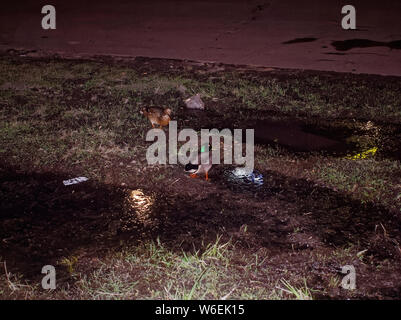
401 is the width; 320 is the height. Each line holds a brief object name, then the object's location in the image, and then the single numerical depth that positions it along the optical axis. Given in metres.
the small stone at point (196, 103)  5.21
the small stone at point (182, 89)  5.61
